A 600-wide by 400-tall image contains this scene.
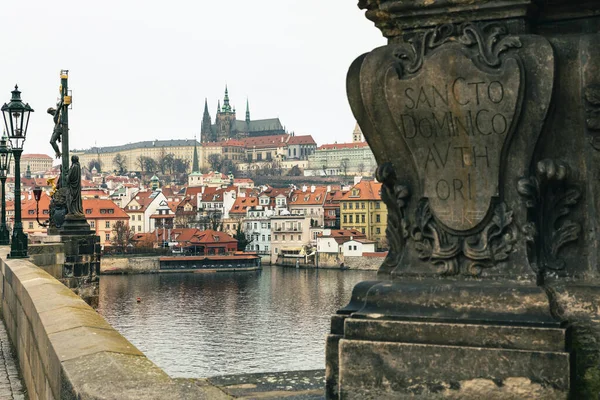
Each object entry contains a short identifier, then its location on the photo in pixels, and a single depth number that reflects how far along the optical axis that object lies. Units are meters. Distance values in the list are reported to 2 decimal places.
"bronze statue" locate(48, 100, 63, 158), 22.50
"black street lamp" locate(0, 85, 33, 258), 16.20
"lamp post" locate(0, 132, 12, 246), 22.59
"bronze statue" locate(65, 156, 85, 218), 19.00
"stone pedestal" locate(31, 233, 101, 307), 18.48
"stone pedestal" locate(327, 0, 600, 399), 3.13
